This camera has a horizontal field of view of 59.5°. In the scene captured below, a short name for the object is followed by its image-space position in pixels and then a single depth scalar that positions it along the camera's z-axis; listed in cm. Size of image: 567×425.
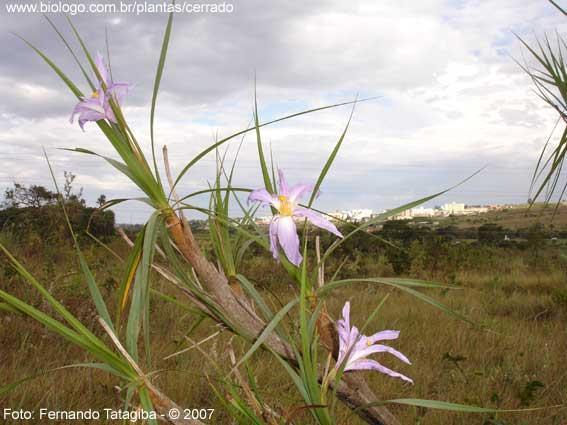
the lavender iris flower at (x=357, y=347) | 85
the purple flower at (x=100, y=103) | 73
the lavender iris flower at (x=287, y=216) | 70
